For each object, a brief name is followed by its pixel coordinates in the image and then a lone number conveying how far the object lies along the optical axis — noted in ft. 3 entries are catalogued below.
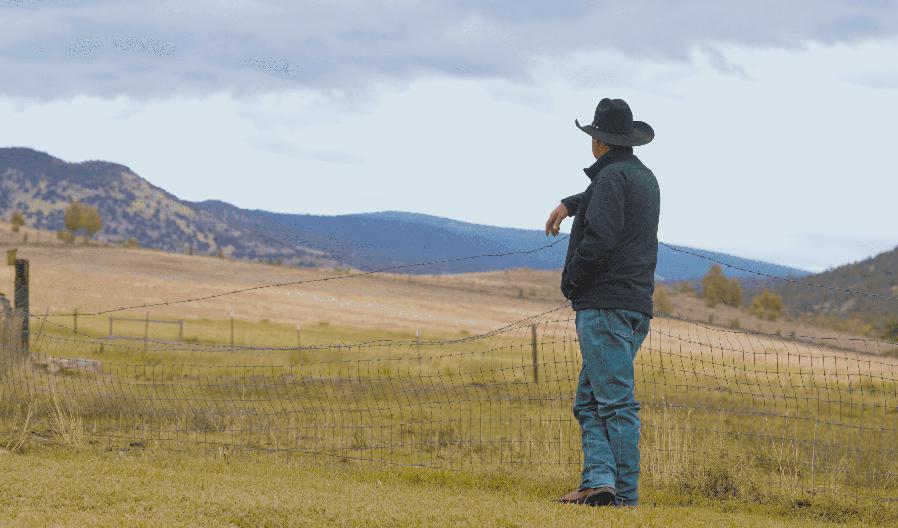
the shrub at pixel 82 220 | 459.73
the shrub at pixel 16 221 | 453.21
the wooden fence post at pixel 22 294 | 61.62
